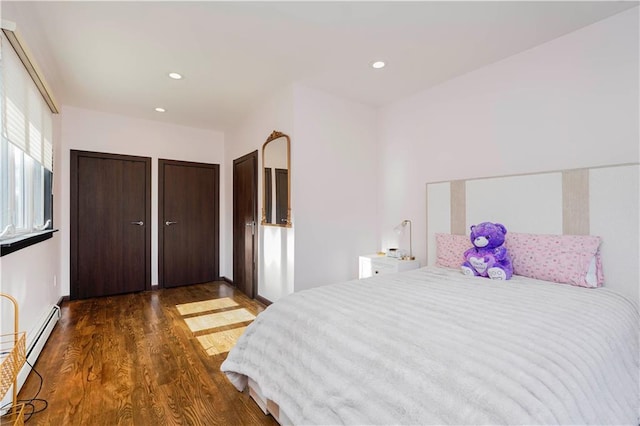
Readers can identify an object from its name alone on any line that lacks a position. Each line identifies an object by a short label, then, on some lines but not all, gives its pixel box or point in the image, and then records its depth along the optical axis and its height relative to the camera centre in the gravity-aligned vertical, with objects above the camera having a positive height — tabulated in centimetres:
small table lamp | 329 -19
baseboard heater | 189 -101
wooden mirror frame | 313 +31
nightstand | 310 -56
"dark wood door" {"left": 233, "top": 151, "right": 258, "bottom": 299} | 385 -11
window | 179 +45
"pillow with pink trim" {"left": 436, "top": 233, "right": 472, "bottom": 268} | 266 -33
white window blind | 175 +74
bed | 90 -50
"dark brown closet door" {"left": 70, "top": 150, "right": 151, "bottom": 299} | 383 -14
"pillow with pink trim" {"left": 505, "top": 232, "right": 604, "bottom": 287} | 200 -33
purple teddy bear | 221 -33
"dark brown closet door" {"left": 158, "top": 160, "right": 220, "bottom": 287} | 436 -14
